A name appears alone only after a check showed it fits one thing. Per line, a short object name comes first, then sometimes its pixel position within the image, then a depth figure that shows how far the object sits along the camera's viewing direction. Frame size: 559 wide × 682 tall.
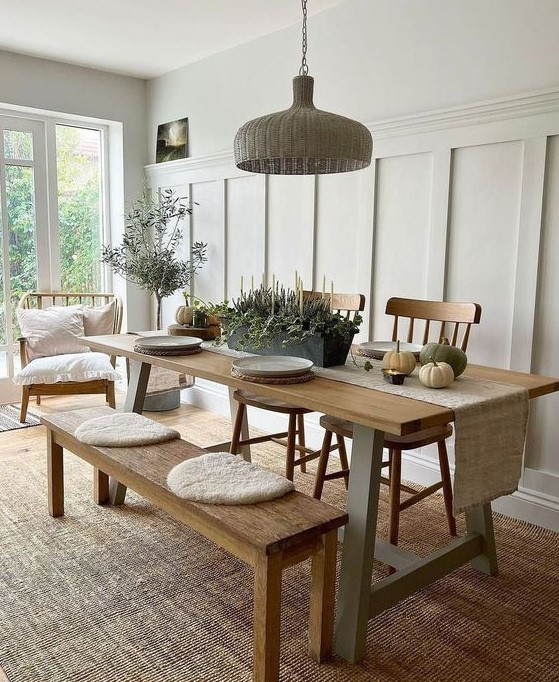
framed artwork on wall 4.49
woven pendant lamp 1.95
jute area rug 1.71
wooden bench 1.52
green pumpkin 1.92
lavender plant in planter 2.13
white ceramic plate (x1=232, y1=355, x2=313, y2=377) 1.91
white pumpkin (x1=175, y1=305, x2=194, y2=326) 2.75
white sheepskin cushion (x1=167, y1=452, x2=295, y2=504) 1.70
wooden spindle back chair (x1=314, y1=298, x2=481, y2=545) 2.14
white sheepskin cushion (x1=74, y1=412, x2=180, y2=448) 2.17
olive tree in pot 4.33
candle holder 1.90
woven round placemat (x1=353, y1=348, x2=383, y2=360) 2.31
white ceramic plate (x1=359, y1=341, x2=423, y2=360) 2.30
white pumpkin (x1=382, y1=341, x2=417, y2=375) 1.94
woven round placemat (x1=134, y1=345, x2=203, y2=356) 2.34
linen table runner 1.68
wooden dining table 1.61
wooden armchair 3.91
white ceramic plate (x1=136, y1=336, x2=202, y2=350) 2.35
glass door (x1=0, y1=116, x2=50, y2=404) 4.47
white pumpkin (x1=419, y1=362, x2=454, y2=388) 1.83
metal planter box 2.13
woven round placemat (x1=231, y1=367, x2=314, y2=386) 1.90
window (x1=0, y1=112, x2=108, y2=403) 4.50
